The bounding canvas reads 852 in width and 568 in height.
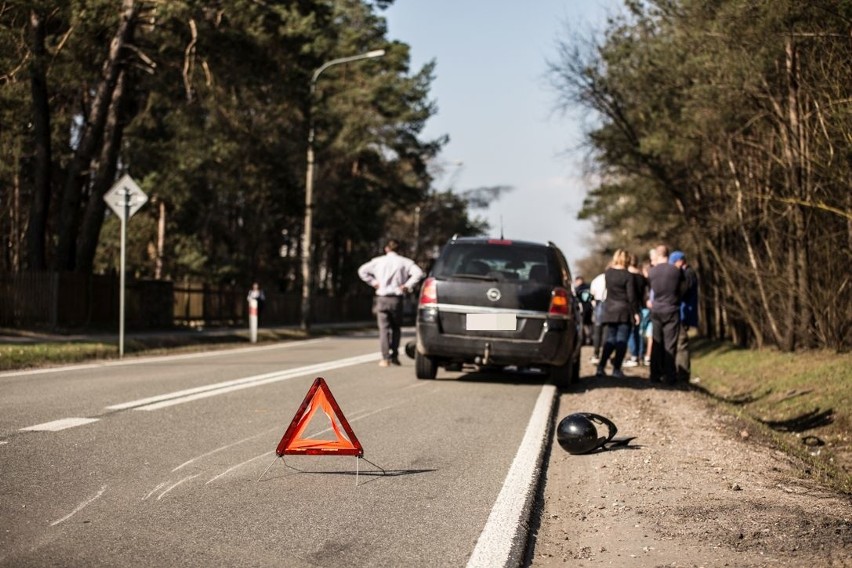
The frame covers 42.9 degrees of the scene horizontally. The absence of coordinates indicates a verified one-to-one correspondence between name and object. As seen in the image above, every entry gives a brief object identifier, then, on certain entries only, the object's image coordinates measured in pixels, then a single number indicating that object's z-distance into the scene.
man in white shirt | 15.88
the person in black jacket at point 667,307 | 14.55
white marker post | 26.95
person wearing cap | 15.17
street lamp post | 35.12
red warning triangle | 6.60
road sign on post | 18.48
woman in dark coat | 14.71
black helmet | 8.02
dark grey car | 12.66
